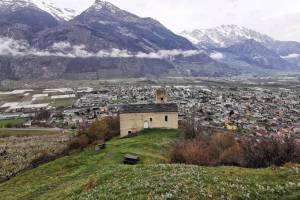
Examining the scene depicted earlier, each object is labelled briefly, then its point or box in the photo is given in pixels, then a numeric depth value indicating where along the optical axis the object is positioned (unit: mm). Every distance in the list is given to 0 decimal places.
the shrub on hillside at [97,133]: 45009
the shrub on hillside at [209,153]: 25828
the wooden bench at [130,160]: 28059
